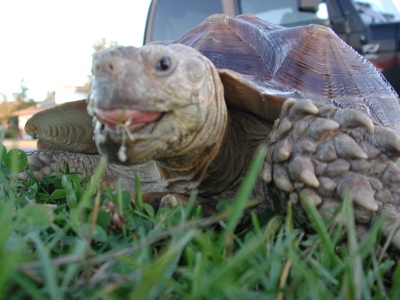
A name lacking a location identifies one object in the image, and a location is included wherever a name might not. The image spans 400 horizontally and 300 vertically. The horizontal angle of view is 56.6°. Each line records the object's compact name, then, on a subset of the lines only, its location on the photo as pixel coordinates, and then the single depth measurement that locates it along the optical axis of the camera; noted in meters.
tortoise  0.19
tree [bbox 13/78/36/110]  27.44
